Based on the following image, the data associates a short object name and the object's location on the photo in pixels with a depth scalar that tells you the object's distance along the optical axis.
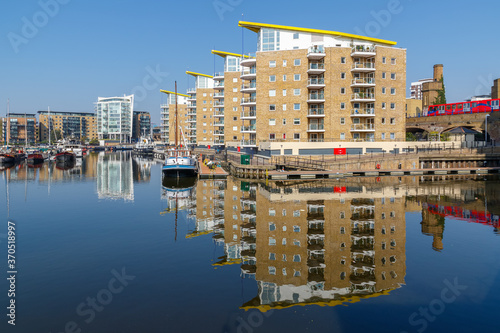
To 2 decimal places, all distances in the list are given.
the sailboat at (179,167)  53.53
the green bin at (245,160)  57.22
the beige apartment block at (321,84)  60.34
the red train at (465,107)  83.75
